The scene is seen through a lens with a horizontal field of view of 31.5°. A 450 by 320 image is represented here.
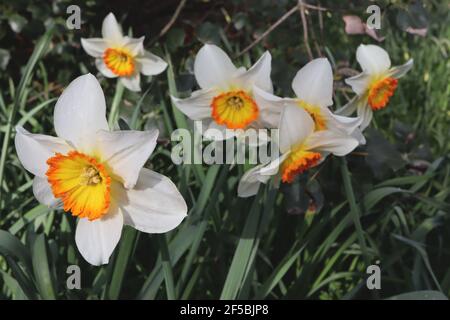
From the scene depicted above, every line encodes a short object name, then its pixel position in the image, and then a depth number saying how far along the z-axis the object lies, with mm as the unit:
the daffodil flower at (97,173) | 351
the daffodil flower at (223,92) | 420
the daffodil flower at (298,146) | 377
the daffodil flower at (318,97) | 397
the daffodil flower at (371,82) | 459
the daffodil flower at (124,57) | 554
